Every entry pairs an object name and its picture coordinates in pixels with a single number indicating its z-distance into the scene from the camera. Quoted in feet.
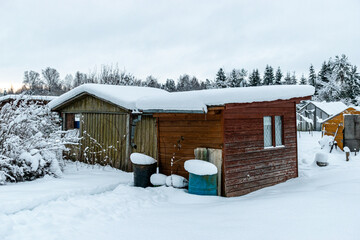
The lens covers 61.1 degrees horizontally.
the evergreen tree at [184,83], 242.58
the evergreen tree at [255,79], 185.76
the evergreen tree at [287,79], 221.70
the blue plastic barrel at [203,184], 24.28
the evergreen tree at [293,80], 222.93
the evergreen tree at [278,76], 184.59
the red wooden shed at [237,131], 24.92
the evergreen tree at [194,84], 236.84
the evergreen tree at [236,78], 184.42
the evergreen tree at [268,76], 195.31
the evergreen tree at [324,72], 169.23
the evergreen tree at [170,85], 238.68
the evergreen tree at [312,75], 184.85
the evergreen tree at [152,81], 122.68
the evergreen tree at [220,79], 182.08
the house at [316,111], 111.34
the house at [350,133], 49.49
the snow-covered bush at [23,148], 25.52
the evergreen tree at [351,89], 149.79
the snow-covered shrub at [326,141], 52.65
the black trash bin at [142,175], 27.09
